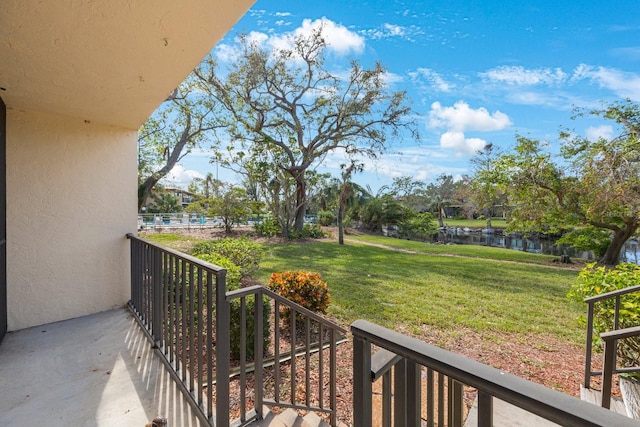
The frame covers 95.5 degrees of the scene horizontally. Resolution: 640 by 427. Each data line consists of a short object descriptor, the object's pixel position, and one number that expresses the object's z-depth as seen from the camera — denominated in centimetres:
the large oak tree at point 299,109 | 1127
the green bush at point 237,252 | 524
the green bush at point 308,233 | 1332
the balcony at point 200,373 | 67
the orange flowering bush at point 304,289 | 370
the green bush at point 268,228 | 1384
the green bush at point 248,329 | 277
